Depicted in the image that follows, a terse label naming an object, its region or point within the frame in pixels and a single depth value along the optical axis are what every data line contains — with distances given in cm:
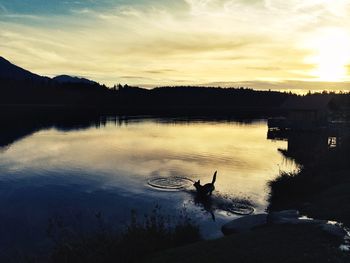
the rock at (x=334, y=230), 1184
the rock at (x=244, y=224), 1645
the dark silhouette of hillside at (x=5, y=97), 19538
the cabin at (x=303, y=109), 6790
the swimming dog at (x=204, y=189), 2575
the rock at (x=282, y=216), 1447
